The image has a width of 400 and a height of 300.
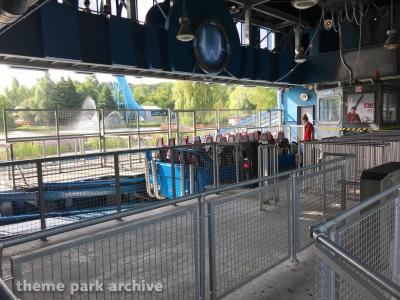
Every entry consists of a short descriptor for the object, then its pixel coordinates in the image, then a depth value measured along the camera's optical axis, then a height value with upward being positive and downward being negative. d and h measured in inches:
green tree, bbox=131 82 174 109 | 2325.3 +223.7
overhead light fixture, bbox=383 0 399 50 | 339.0 +74.5
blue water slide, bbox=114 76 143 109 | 1366.4 +124.9
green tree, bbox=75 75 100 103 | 2264.3 +266.7
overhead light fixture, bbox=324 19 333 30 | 440.8 +122.0
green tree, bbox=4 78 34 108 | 2299.5 +243.0
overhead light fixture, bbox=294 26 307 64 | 542.9 +131.9
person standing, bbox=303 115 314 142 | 410.3 -10.5
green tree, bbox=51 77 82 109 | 2110.2 +201.8
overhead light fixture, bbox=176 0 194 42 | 277.6 +74.2
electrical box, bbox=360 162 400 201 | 129.7 -22.9
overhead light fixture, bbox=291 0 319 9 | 239.3 +80.9
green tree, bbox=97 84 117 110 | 2156.7 +180.6
